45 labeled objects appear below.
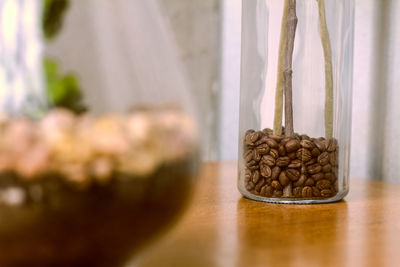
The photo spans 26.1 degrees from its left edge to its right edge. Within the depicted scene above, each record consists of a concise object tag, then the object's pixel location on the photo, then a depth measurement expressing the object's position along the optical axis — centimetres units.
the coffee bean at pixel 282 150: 66
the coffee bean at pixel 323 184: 66
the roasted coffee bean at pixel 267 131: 68
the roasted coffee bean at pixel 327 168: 66
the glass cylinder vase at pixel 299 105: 66
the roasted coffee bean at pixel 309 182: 65
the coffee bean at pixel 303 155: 65
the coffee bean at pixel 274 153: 66
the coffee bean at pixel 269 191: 66
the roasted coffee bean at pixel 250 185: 67
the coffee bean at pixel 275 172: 65
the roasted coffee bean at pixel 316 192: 66
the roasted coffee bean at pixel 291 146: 65
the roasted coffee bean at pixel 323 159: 66
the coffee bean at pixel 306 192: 66
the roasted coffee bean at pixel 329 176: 66
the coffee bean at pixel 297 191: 66
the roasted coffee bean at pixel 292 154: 66
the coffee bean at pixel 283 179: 65
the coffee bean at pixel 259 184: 67
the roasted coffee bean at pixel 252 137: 67
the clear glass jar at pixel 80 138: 38
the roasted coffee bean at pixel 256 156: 67
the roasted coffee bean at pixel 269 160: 66
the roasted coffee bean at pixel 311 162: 65
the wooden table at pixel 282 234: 51
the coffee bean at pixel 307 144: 66
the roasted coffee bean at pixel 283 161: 65
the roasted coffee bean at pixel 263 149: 66
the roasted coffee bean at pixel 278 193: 66
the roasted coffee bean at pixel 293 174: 65
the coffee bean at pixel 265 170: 66
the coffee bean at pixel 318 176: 66
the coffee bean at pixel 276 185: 66
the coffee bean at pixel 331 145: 66
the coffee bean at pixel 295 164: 65
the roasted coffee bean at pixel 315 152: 66
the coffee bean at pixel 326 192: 66
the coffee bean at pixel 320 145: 66
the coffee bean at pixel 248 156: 67
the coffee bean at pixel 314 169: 65
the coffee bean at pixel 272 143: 66
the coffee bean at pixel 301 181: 65
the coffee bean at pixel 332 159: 66
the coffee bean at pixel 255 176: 67
